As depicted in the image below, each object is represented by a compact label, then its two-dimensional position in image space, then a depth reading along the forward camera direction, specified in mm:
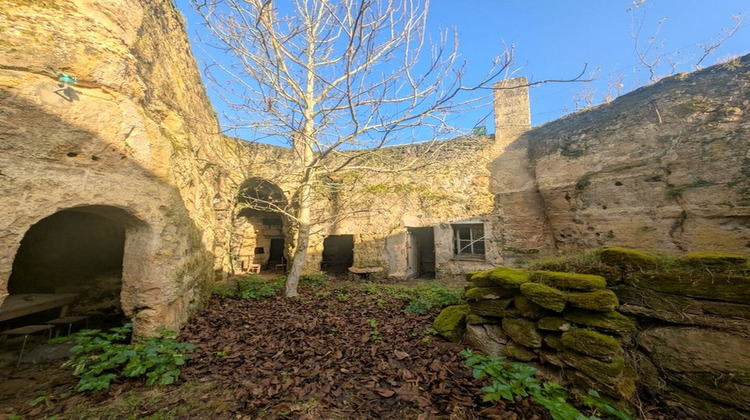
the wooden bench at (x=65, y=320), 4043
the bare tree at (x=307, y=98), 3691
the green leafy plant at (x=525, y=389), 1947
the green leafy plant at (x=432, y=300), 4742
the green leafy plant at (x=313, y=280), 7555
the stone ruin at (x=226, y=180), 2832
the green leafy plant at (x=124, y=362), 2628
